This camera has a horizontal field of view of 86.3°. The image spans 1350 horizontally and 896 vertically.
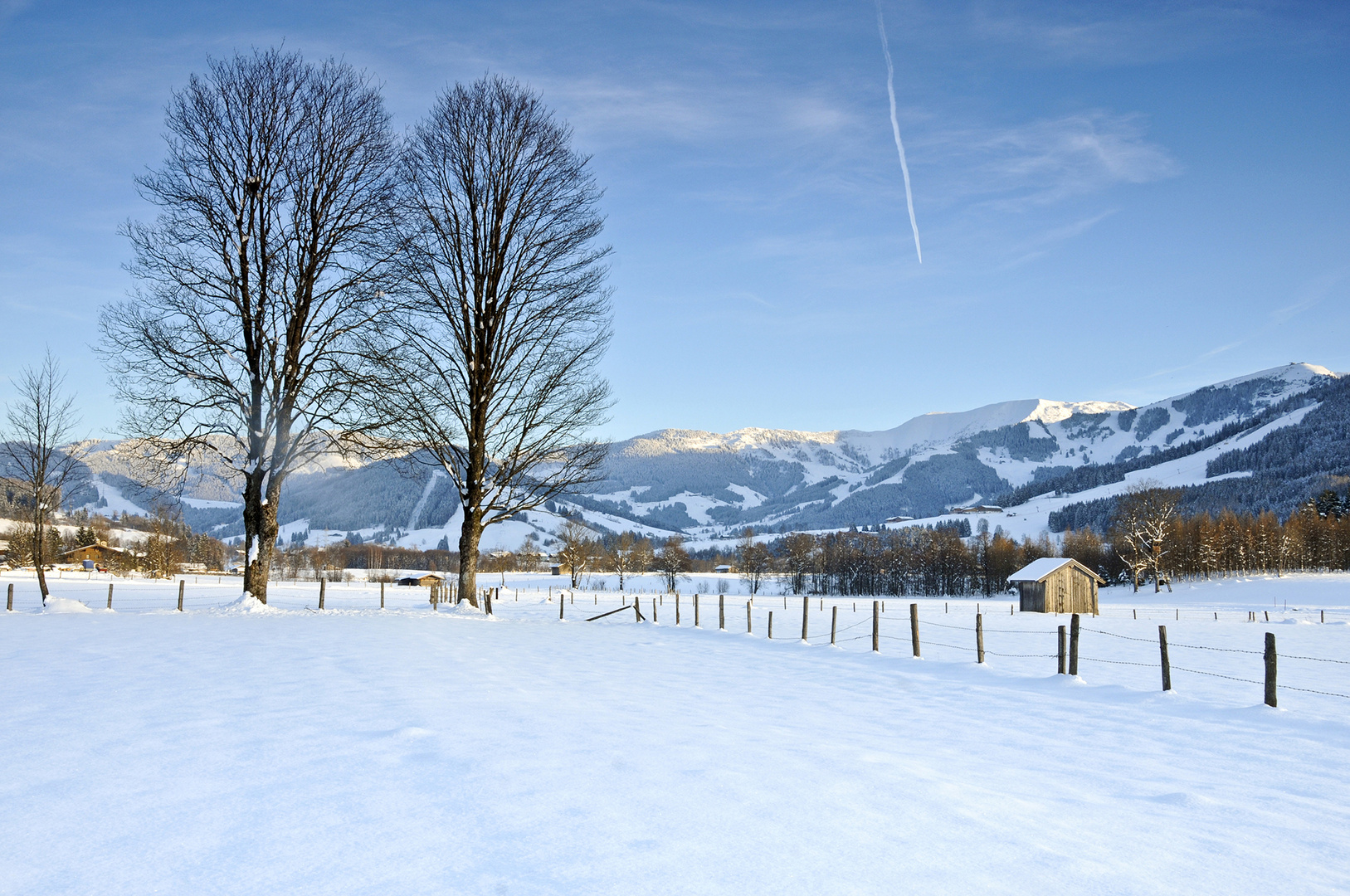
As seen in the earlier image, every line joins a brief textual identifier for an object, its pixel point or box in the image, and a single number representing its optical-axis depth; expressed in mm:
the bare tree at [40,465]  25312
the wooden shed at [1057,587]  55094
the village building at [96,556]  91000
